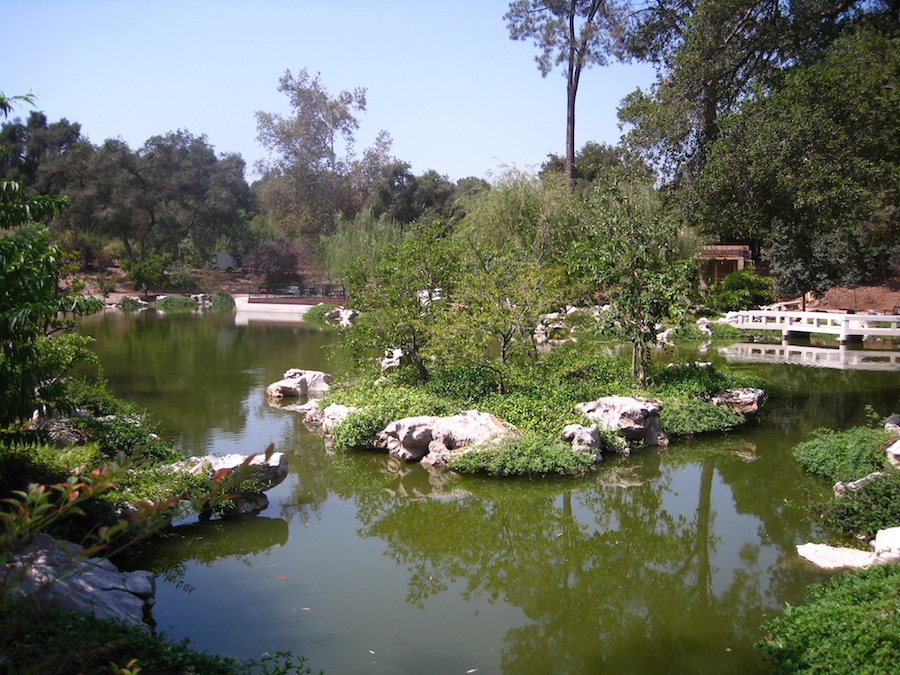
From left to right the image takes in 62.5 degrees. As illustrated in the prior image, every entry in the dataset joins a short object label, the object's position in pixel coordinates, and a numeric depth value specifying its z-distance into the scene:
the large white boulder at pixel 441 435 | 8.55
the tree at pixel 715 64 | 11.00
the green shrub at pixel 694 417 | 9.73
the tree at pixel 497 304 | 10.31
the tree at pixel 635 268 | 10.70
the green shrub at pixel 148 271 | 38.22
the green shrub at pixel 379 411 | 9.27
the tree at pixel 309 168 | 45.31
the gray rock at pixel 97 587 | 4.15
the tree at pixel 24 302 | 4.77
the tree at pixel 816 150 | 9.15
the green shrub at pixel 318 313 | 30.11
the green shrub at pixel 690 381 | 10.52
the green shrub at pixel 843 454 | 7.45
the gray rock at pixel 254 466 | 6.73
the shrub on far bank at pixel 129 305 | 34.68
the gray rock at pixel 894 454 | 6.99
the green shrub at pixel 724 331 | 21.64
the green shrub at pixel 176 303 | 35.66
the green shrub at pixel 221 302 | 36.31
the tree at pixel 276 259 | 42.00
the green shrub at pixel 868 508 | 6.07
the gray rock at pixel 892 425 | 8.05
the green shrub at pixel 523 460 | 8.00
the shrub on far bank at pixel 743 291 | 25.02
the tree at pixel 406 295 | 10.96
